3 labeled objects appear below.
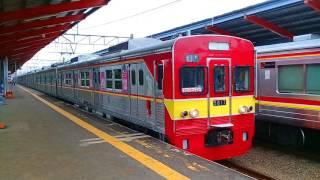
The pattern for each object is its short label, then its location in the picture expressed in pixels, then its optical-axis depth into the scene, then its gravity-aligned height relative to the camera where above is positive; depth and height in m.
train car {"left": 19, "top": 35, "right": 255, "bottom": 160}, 8.15 -0.42
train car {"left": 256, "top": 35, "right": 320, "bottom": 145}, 9.51 -0.40
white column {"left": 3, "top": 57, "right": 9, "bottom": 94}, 36.19 +0.31
